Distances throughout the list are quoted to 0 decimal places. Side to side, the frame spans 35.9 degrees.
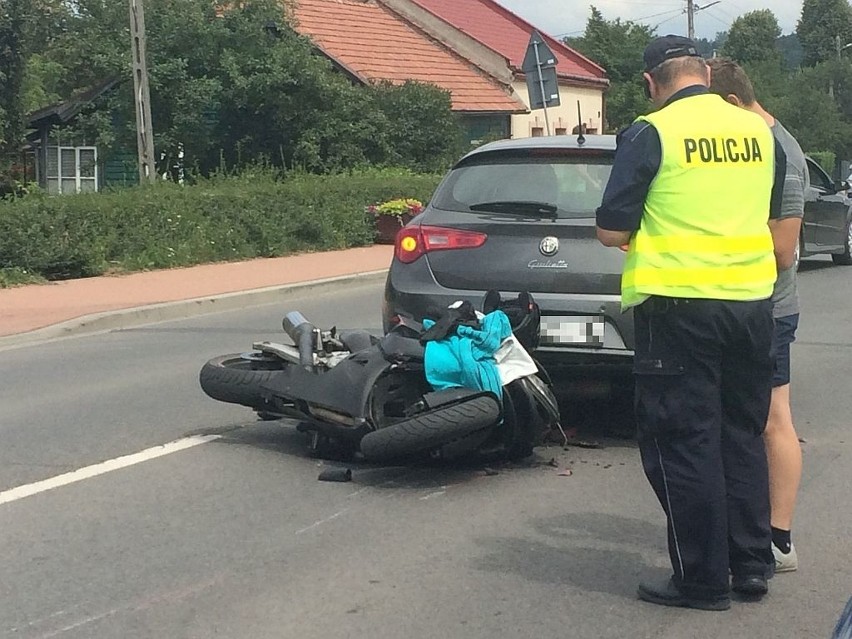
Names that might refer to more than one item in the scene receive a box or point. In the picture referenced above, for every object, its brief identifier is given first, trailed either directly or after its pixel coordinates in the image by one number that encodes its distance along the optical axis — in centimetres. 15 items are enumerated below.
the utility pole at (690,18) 4522
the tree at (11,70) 2914
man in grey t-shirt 482
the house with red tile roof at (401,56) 3391
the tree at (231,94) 2661
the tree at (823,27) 9738
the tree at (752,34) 9188
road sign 1992
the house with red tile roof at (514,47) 3819
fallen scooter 596
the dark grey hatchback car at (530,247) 668
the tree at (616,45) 6034
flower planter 2153
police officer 424
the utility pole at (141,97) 2044
